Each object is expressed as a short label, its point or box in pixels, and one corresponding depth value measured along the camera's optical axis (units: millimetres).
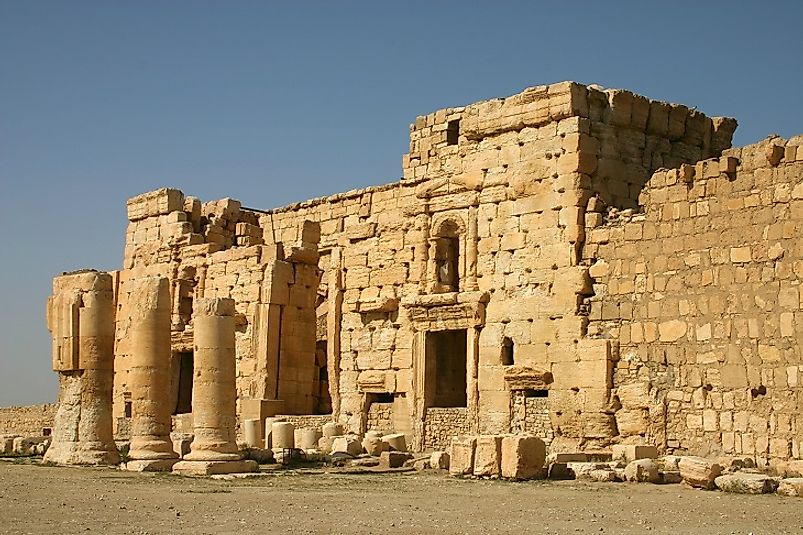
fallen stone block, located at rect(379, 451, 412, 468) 20344
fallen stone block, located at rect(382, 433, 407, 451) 22516
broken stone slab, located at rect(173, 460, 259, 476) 19375
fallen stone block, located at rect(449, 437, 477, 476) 18016
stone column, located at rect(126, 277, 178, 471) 21375
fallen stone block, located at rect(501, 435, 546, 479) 17406
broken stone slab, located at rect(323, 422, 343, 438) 24438
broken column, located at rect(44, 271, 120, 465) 21812
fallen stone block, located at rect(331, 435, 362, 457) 22031
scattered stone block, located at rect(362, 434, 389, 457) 22312
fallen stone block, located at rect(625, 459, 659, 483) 17047
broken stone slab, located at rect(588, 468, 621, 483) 17328
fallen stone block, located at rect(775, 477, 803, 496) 15055
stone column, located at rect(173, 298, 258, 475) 19781
